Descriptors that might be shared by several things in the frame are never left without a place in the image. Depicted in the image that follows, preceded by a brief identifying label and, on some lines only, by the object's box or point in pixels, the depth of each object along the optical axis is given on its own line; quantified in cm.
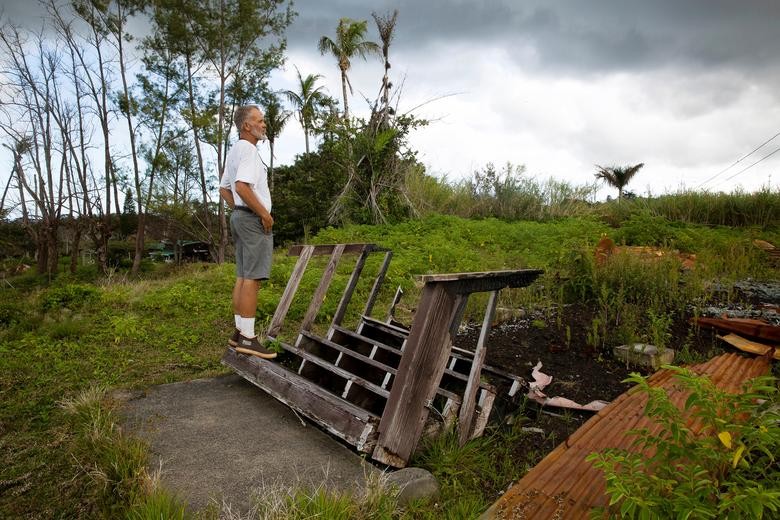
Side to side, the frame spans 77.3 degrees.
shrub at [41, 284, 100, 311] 694
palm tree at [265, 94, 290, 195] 2722
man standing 373
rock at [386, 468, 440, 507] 251
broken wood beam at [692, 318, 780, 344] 421
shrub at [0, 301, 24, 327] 611
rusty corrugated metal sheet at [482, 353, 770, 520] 224
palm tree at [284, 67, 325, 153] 2828
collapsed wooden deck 285
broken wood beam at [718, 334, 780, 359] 410
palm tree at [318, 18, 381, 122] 2573
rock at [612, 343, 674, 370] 405
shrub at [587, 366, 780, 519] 152
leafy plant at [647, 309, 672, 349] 418
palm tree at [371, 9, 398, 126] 1725
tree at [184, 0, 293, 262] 2338
